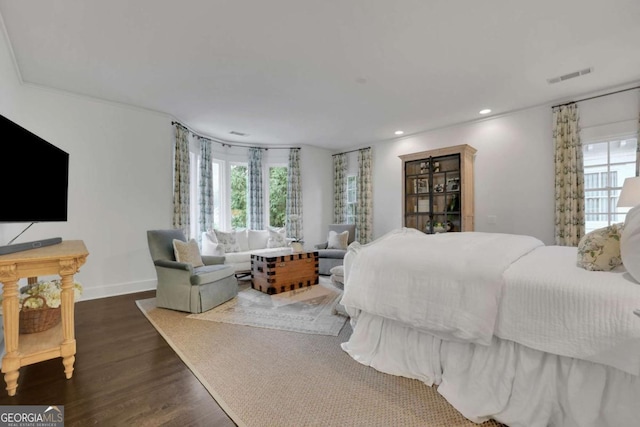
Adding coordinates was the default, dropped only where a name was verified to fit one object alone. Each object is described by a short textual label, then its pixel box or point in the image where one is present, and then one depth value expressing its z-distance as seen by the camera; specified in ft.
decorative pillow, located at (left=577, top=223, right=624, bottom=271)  5.17
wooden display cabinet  14.99
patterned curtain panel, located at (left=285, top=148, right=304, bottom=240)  21.39
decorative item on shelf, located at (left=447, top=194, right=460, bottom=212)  15.24
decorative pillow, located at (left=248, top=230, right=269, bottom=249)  18.62
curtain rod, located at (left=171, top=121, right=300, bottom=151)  16.38
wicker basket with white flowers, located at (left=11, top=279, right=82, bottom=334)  6.64
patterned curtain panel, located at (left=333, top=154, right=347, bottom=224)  22.75
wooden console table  5.53
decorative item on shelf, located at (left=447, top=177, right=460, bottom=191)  15.25
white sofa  15.89
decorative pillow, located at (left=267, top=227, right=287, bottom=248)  18.75
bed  4.31
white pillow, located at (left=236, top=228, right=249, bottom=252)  17.99
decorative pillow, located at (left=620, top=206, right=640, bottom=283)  4.45
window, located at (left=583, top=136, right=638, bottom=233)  11.78
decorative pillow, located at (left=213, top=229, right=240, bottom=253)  17.01
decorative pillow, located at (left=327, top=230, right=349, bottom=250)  18.57
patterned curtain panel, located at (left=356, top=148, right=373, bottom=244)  20.61
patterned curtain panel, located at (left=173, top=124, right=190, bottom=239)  15.66
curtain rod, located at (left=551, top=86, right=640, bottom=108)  11.50
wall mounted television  6.05
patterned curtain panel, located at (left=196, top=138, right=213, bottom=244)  18.28
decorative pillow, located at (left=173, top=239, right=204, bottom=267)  11.58
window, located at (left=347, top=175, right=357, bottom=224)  22.21
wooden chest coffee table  13.39
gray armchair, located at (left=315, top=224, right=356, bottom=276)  17.16
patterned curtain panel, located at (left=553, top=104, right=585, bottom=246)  12.50
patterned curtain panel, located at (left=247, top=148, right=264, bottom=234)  20.84
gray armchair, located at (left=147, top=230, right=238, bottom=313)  10.77
